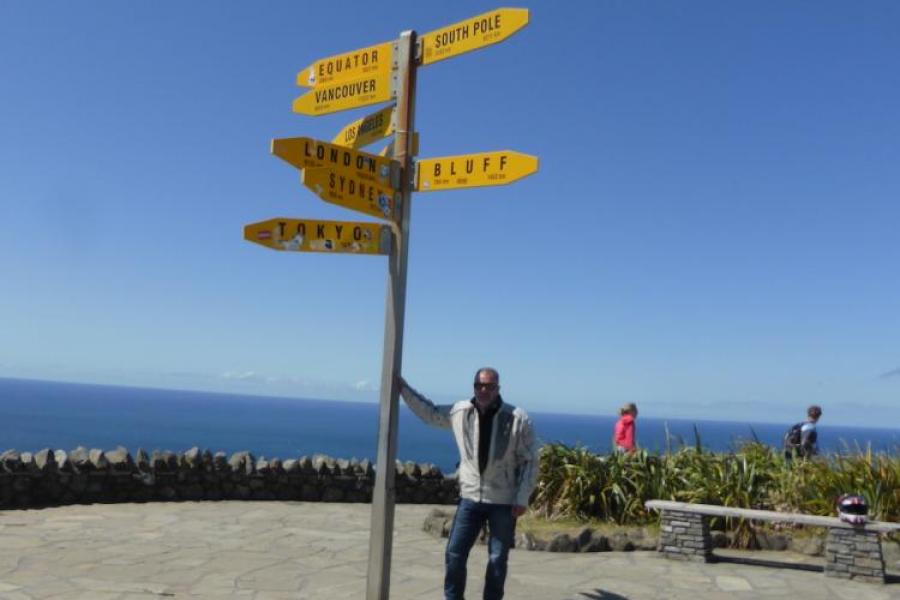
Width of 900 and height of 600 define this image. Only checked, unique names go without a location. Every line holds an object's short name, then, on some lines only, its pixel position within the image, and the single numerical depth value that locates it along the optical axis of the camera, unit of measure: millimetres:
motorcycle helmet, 7047
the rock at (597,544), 8016
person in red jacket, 11039
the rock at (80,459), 10117
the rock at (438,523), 8742
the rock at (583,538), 7984
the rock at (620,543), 8141
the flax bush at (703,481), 8609
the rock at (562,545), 7965
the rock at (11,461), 9586
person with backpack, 11379
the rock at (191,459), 10844
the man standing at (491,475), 5109
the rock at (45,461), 9797
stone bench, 7035
